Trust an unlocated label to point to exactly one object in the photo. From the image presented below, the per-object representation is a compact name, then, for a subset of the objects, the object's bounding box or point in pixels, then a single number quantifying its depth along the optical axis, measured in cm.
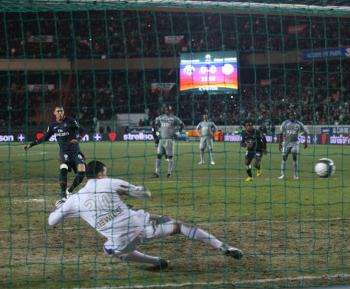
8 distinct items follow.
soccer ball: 1499
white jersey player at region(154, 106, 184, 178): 1971
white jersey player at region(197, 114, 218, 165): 2441
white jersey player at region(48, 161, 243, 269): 719
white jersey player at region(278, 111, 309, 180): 1850
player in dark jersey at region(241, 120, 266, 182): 1869
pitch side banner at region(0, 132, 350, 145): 3656
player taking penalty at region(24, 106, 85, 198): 1388
